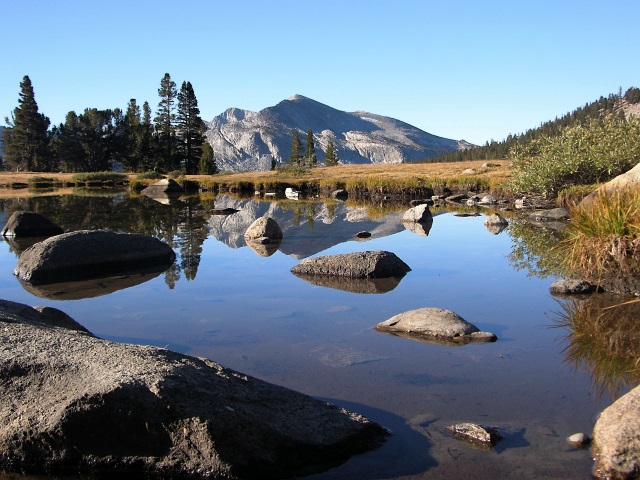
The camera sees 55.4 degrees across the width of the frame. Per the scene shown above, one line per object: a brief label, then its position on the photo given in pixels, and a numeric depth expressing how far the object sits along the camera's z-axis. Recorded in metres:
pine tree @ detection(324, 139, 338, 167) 130.50
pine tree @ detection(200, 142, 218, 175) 80.88
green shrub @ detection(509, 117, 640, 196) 28.38
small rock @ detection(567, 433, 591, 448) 5.52
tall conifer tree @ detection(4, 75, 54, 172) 90.94
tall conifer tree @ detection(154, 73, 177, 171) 87.12
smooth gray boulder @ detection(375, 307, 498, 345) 8.76
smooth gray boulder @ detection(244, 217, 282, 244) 19.83
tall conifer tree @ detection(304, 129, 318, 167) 119.76
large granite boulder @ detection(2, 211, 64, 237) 20.58
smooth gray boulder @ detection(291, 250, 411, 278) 13.38
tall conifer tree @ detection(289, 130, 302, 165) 123.28
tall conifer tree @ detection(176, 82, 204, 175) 86.81
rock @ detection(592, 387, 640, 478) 4.93
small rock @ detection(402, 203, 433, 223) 26.50
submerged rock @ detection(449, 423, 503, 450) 5.56
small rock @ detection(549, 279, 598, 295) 11.50
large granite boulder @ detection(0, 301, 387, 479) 4.98
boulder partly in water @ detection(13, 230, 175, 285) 13.16
